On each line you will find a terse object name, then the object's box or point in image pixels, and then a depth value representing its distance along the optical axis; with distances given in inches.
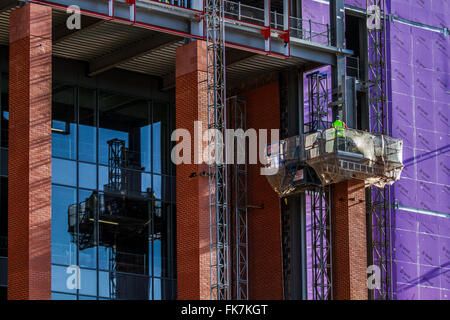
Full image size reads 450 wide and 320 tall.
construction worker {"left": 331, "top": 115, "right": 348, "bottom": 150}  2156.7
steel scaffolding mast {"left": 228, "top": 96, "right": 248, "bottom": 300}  2301.9
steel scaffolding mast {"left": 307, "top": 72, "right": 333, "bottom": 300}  2219.5
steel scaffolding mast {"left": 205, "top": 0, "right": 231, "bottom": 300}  1996.8
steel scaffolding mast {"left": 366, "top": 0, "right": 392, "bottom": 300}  2273.6
